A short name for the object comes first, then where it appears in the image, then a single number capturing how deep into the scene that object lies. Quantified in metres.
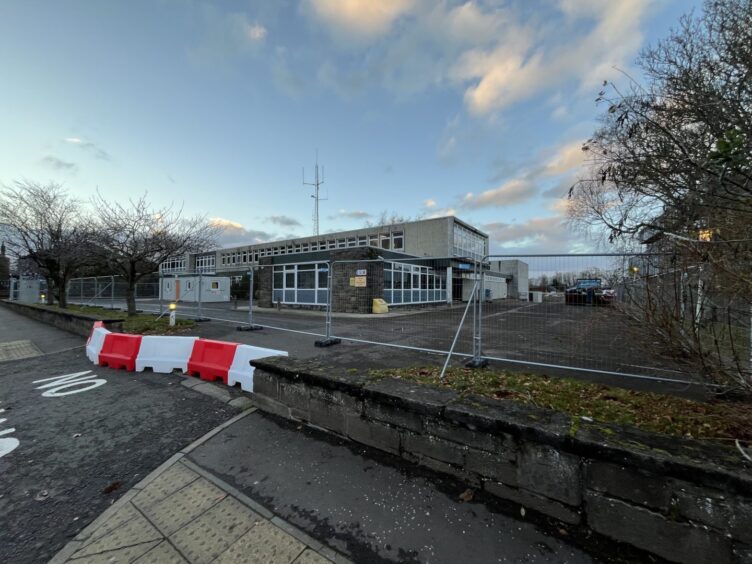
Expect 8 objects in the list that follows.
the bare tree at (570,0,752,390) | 2.47
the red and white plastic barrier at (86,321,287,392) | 5.00
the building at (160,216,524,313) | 15.67
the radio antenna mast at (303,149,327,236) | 42.50
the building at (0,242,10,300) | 38.80
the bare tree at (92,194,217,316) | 10.81
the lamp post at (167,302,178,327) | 10.16
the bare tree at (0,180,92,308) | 14.48
